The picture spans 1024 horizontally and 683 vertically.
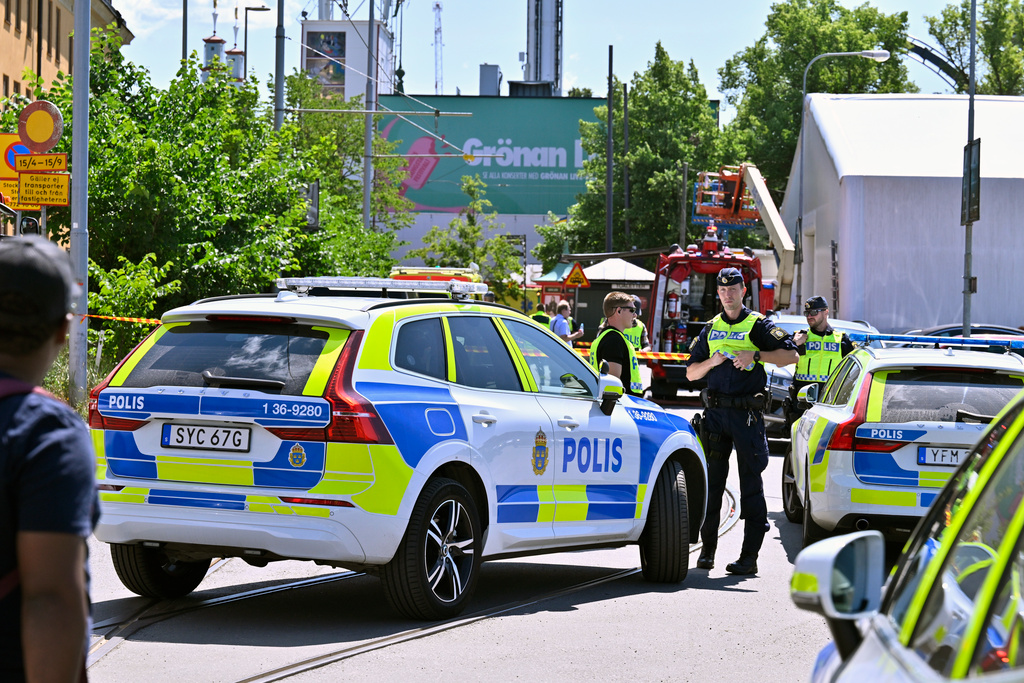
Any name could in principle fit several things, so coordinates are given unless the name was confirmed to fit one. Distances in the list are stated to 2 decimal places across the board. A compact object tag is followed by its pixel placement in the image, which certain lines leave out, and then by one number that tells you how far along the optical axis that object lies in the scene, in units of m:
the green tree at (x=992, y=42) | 64.19
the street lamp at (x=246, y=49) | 69.38
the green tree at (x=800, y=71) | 60.84
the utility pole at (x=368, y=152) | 37.06
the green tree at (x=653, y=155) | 59.25
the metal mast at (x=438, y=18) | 114.56
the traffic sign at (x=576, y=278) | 35.31
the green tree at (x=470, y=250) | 55.74
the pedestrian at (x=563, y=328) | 25.62
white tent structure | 35.38
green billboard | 89.81
